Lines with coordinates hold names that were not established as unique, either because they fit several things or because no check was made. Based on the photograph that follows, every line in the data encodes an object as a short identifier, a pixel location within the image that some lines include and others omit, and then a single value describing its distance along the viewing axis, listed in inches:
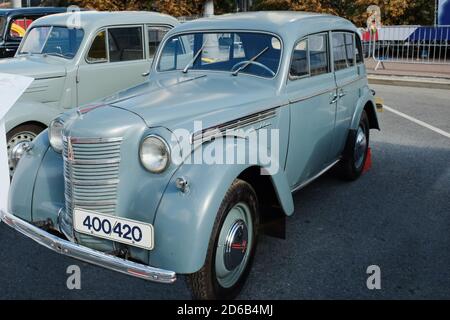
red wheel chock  221.3
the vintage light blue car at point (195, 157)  103.7
